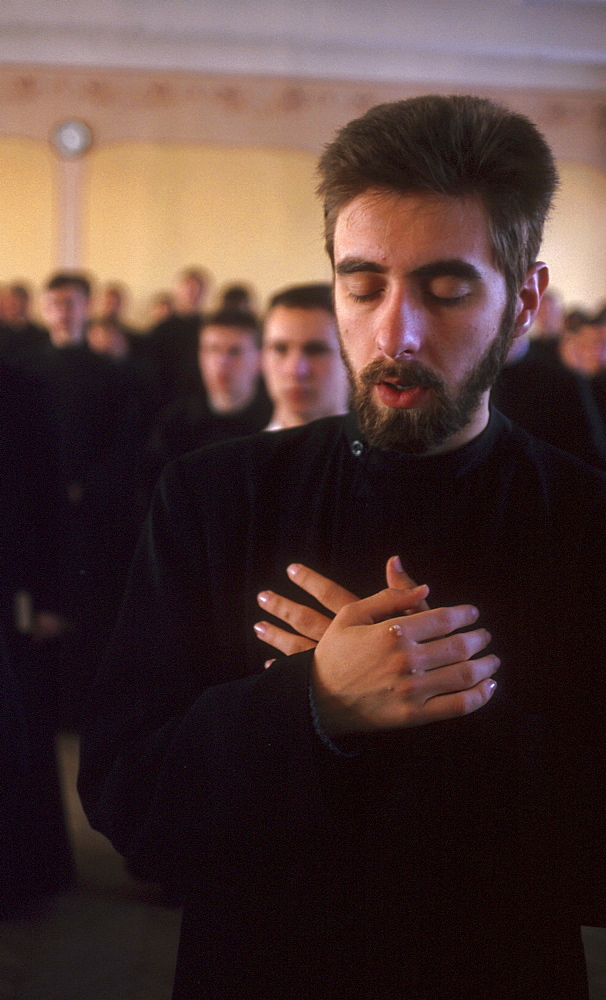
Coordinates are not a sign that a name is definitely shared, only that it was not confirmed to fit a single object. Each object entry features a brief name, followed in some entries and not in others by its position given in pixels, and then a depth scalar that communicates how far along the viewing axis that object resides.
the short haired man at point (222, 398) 2.92
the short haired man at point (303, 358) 2.27
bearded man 0.87
